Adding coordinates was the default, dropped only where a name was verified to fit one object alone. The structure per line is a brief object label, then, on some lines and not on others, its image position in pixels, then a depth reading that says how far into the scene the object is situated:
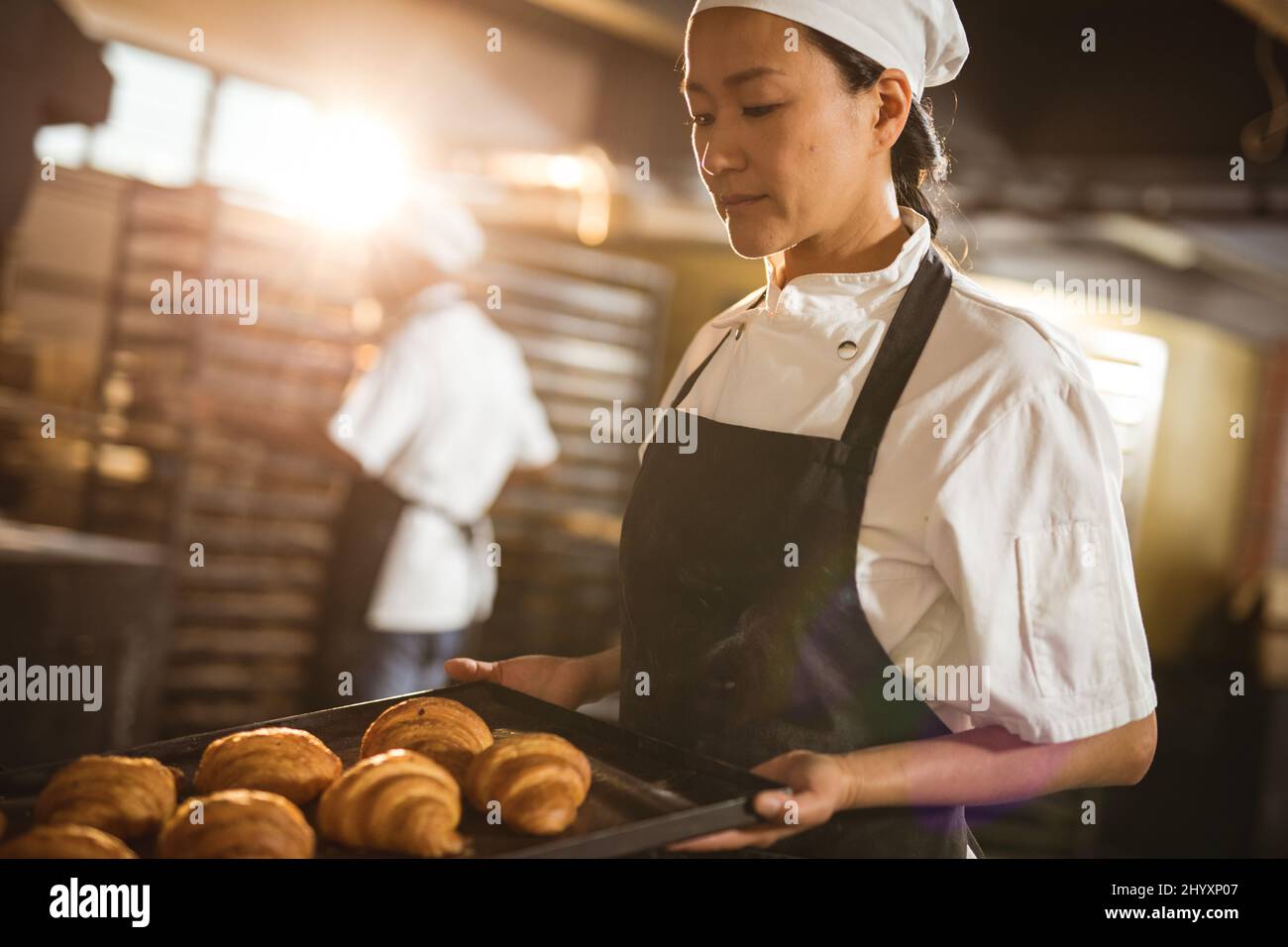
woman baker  1.27
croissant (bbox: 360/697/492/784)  1.33
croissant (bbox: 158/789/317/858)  1.03
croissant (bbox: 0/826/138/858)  0.99
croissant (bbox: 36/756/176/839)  1.12
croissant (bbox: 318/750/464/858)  1.11
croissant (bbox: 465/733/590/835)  1.15
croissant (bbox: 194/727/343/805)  1.23
